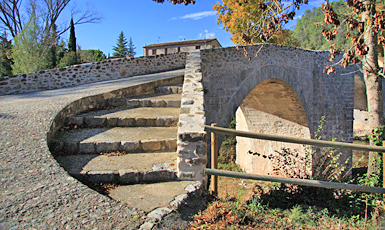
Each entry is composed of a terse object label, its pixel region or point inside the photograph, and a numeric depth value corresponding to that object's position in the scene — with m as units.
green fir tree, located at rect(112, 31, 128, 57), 55.94
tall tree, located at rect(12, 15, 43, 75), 17.34
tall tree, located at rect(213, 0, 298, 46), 14.41
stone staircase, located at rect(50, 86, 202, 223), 2.58
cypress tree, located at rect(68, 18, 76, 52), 26.03
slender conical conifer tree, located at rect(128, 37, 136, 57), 60.22
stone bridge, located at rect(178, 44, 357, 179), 3.17
